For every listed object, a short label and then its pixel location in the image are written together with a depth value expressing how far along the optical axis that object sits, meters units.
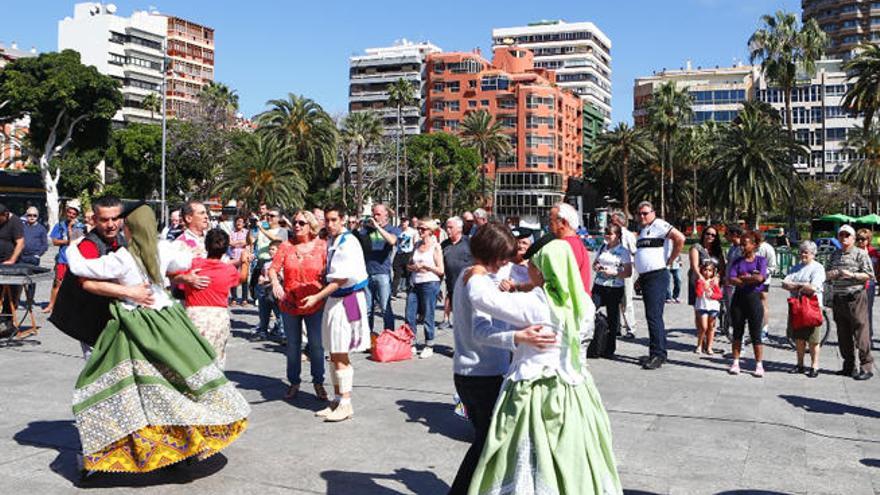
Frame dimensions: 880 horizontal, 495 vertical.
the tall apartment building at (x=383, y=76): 122.25
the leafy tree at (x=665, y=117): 72.94
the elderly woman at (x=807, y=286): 9.47
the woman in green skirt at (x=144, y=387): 4.96
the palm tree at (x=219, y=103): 71.06
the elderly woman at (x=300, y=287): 7.13
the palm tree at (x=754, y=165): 50.66
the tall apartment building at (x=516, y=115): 105.88
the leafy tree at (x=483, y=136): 90.75
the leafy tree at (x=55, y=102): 54.34
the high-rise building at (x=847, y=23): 127.12
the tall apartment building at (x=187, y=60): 113.12
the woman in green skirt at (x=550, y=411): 3.78
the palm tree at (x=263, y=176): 54.19
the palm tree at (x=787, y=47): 58.25
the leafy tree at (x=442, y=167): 88.56
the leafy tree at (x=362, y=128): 79.12
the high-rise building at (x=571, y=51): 142.88
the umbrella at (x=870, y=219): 50.73
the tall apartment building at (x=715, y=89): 116.25
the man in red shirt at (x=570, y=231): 5.02
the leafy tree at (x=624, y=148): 79.44
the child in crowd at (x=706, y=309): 10.99
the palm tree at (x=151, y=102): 87.19
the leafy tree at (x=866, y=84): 37.66
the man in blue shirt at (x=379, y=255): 10.84
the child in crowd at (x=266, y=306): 11.25
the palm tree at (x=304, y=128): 62.12
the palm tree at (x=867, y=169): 68.75
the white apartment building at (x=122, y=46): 103.44
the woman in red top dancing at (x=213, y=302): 6.39
